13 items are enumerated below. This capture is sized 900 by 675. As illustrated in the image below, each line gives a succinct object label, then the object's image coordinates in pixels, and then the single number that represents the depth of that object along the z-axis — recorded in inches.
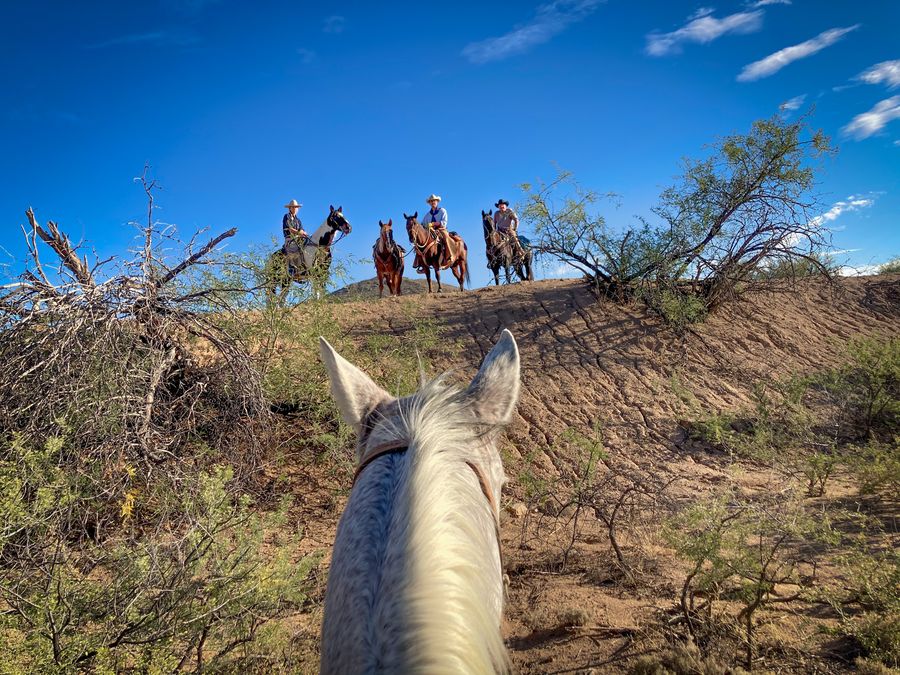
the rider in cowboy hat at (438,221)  577.9
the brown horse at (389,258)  559.8
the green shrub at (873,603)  101.9
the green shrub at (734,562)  118.0
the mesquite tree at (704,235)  392.2
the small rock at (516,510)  218.7
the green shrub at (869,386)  292.7
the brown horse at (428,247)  562.9
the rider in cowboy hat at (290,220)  498.0
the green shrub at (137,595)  88.1
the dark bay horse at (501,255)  536.7
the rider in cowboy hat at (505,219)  599.2
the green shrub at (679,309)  374.9
